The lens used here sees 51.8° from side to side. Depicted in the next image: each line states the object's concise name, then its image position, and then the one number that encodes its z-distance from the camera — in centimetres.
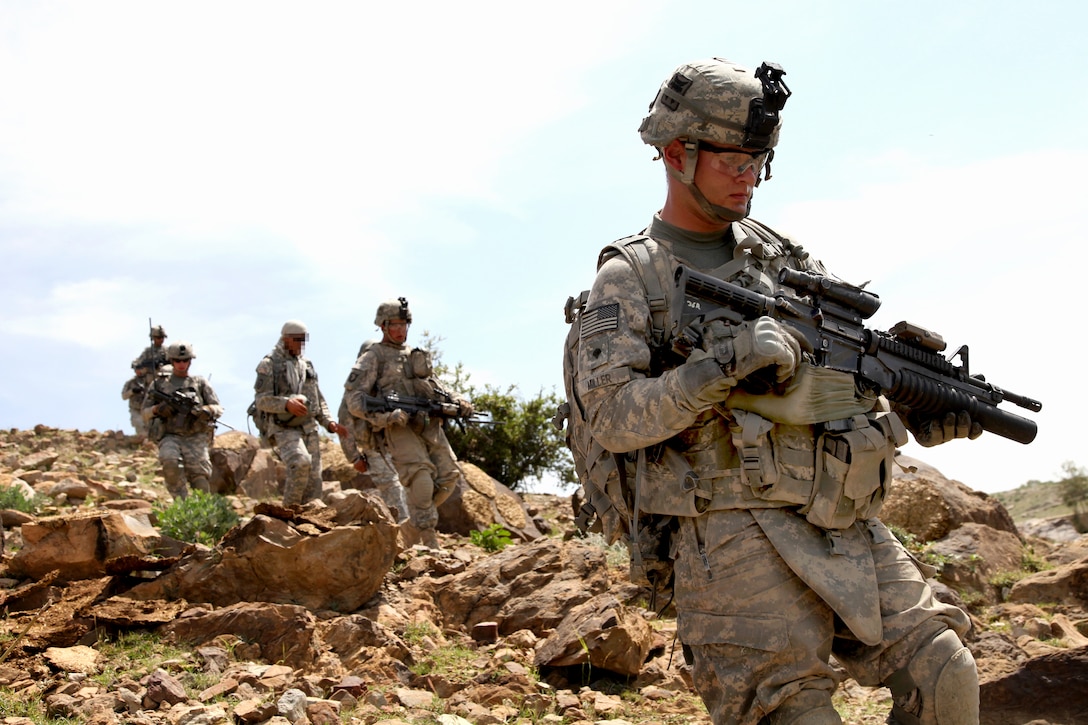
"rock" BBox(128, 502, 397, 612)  761
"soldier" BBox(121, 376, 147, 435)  2070
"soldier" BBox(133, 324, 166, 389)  2041
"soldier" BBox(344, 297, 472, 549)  1134
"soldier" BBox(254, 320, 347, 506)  1248
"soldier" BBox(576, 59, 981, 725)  344
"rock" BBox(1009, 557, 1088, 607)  868
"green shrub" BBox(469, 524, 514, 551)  1147
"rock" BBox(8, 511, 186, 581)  806
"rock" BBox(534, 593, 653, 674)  648
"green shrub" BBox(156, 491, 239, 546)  955
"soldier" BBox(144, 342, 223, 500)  1370
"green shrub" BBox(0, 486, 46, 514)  1130
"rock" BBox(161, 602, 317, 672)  672
